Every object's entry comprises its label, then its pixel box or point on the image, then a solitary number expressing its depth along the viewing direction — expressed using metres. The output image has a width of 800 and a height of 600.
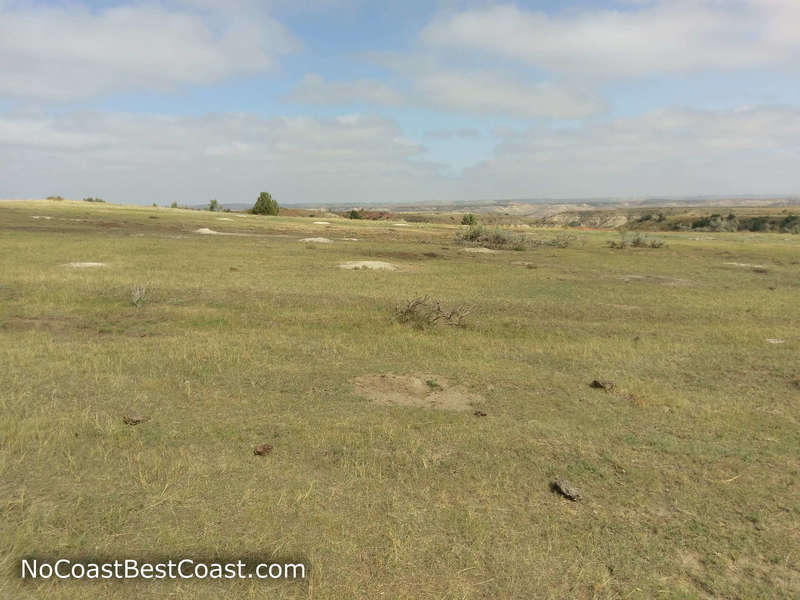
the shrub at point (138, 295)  12.92
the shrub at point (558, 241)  38.16
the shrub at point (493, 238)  35.66
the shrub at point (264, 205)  78.69
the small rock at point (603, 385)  8.03
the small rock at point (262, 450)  5.52
